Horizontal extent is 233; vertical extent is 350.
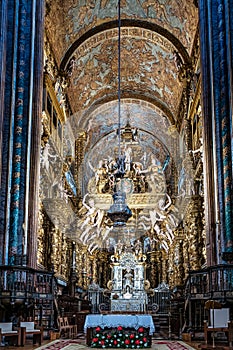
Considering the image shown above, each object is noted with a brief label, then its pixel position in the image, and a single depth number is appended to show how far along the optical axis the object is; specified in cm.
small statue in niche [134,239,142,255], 2808
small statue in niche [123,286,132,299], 2405
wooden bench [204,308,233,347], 1075
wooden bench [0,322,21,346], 1033
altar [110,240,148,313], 2505
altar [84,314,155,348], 1058
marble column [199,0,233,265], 1310
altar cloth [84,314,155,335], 1082
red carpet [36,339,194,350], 1053
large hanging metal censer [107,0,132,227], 1367
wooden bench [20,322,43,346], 1113
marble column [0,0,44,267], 1284
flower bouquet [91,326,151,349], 1054
